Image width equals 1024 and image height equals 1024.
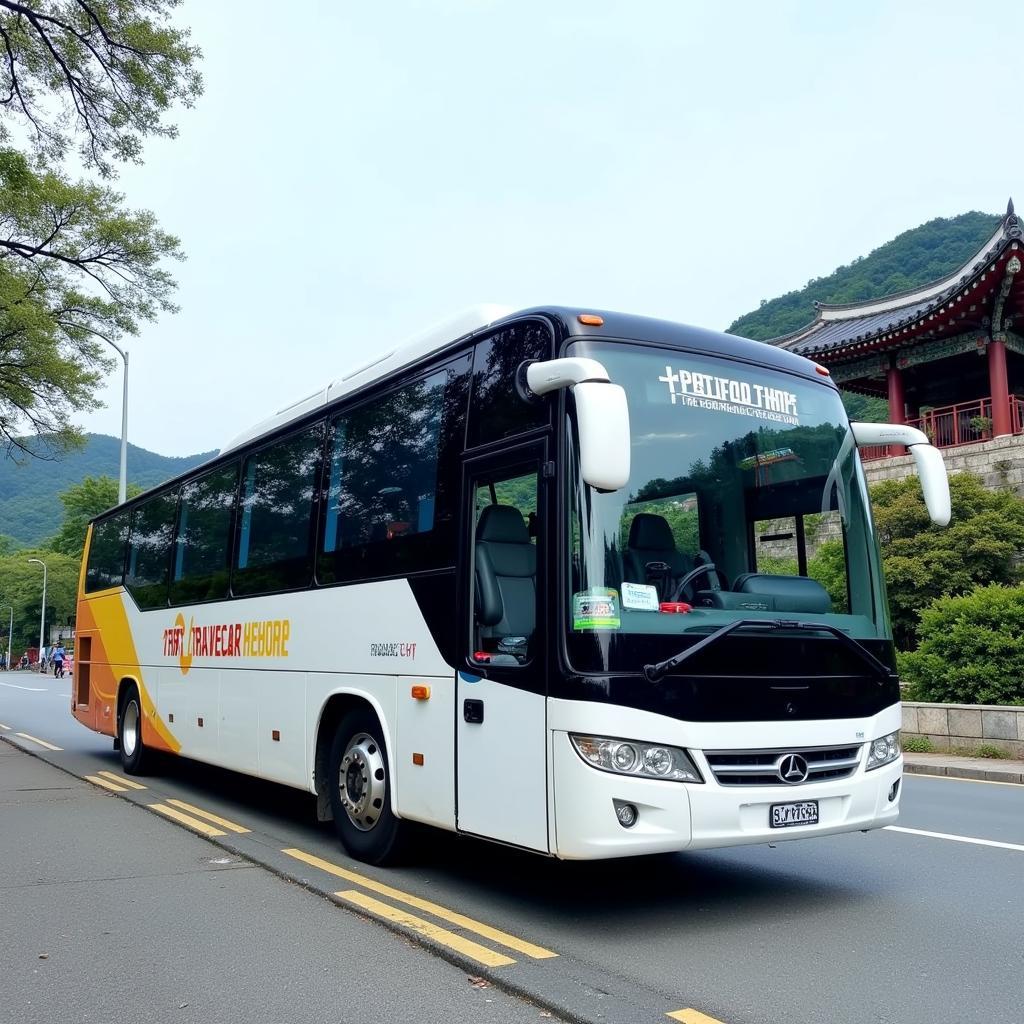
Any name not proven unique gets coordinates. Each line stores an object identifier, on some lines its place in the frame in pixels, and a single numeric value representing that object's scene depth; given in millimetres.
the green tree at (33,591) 88438
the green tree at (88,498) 78938
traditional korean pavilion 25688
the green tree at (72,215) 13555
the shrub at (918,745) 13438
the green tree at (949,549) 19938
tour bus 5008
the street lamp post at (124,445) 28562
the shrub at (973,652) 13570
